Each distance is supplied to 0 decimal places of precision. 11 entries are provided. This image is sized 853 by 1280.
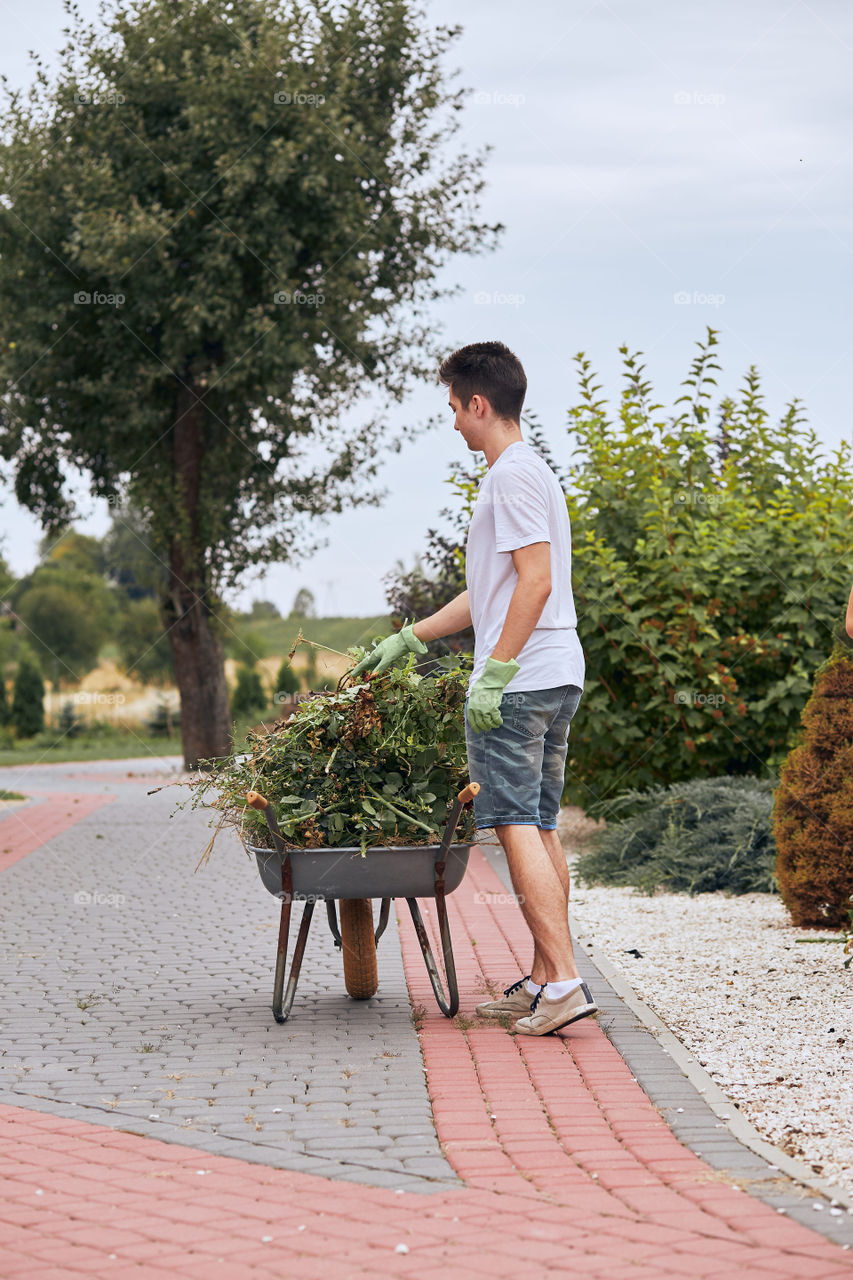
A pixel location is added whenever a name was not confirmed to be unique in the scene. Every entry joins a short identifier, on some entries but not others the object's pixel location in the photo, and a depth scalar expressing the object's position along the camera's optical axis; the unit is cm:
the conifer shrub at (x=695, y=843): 848
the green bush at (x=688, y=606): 997
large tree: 1795
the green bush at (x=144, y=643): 4450
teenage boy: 472
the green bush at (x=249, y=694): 3725
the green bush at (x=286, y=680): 3138
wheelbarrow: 483
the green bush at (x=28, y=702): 3372
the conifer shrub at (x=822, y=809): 663
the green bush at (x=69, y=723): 3641
